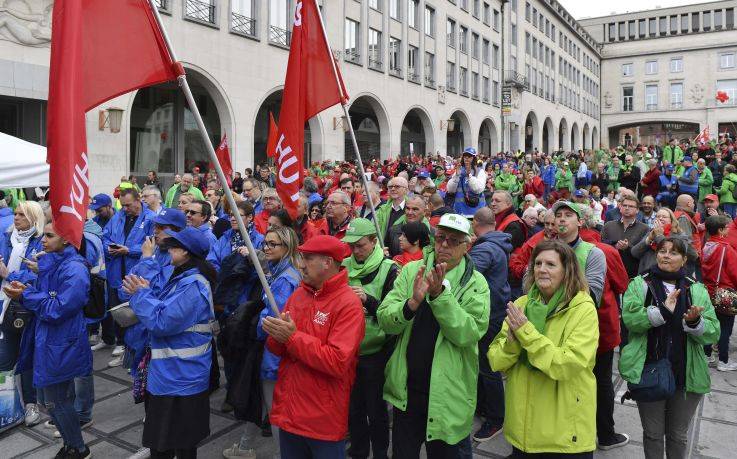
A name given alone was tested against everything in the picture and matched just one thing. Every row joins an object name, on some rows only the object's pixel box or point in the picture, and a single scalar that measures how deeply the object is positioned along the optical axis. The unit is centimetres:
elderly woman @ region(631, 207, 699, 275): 556
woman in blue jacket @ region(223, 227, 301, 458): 360
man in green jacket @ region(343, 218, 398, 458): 375
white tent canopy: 712
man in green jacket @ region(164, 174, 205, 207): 975
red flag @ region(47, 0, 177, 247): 274
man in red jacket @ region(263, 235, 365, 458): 292
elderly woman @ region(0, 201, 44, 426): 457
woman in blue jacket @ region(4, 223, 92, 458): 398
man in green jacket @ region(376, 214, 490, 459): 299
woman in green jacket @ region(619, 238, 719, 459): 346
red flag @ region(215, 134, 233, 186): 1061
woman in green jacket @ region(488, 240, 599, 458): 283
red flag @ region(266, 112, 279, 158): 517
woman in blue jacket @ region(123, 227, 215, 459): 329
